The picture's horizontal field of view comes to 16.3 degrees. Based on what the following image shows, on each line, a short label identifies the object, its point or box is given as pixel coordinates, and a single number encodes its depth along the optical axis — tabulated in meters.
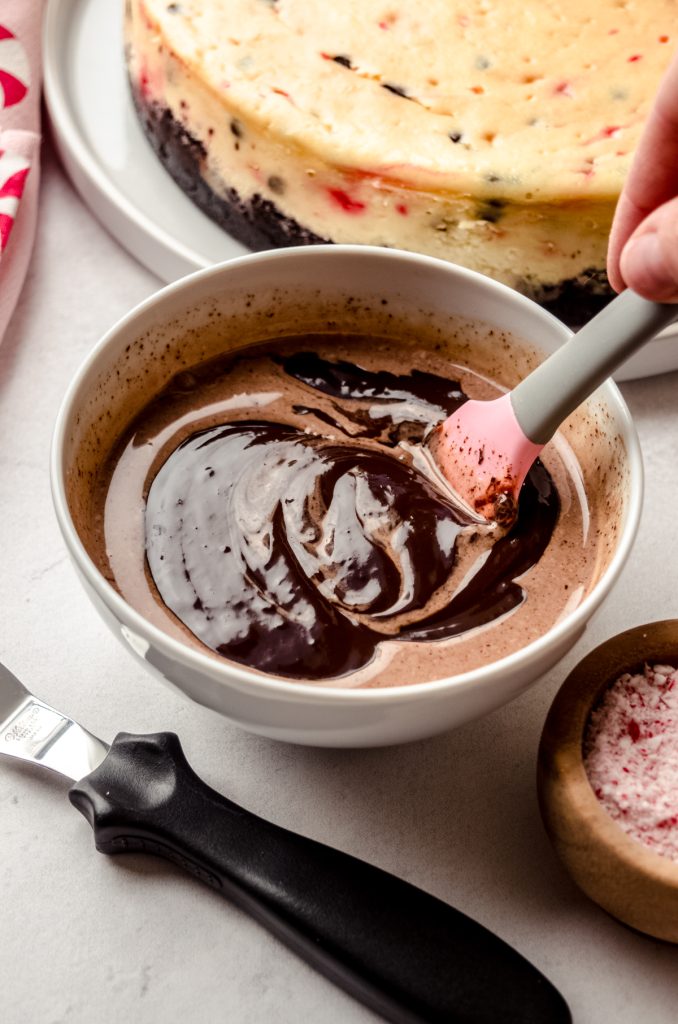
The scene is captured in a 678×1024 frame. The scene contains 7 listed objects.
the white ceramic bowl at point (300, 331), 0.55
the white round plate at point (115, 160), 0.70
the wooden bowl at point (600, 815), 0.56
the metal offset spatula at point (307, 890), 0.55
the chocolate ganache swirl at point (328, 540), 0.58
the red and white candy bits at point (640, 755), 0.56
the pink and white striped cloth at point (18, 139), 0.71
